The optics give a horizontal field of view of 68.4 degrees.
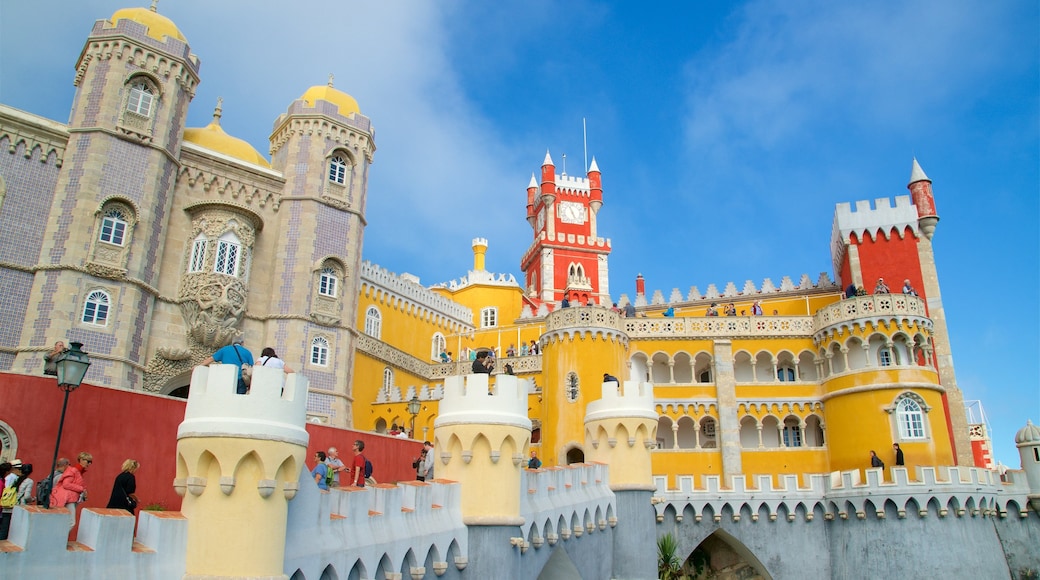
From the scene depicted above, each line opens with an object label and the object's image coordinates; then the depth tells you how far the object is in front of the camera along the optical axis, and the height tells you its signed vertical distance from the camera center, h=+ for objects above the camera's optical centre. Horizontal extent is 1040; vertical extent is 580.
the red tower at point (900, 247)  34.22 +12.03
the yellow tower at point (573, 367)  30.88 +5.72
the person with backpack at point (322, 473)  11.66 +0.52
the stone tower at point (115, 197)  23.44 +9.66
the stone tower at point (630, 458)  20.41 +1.38
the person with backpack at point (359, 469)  13.76 +0.71
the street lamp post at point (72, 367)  10.92 +1.91
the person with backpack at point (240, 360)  9.59 +1.79
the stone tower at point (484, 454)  13.33 +0.95
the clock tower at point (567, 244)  61.22 +21.22
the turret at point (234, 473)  8.69 +0.38
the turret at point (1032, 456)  28.00 +2.11
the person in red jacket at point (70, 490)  9.29 +0.18
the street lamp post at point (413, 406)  23.64 +3.08
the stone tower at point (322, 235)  28.69 +10.28
